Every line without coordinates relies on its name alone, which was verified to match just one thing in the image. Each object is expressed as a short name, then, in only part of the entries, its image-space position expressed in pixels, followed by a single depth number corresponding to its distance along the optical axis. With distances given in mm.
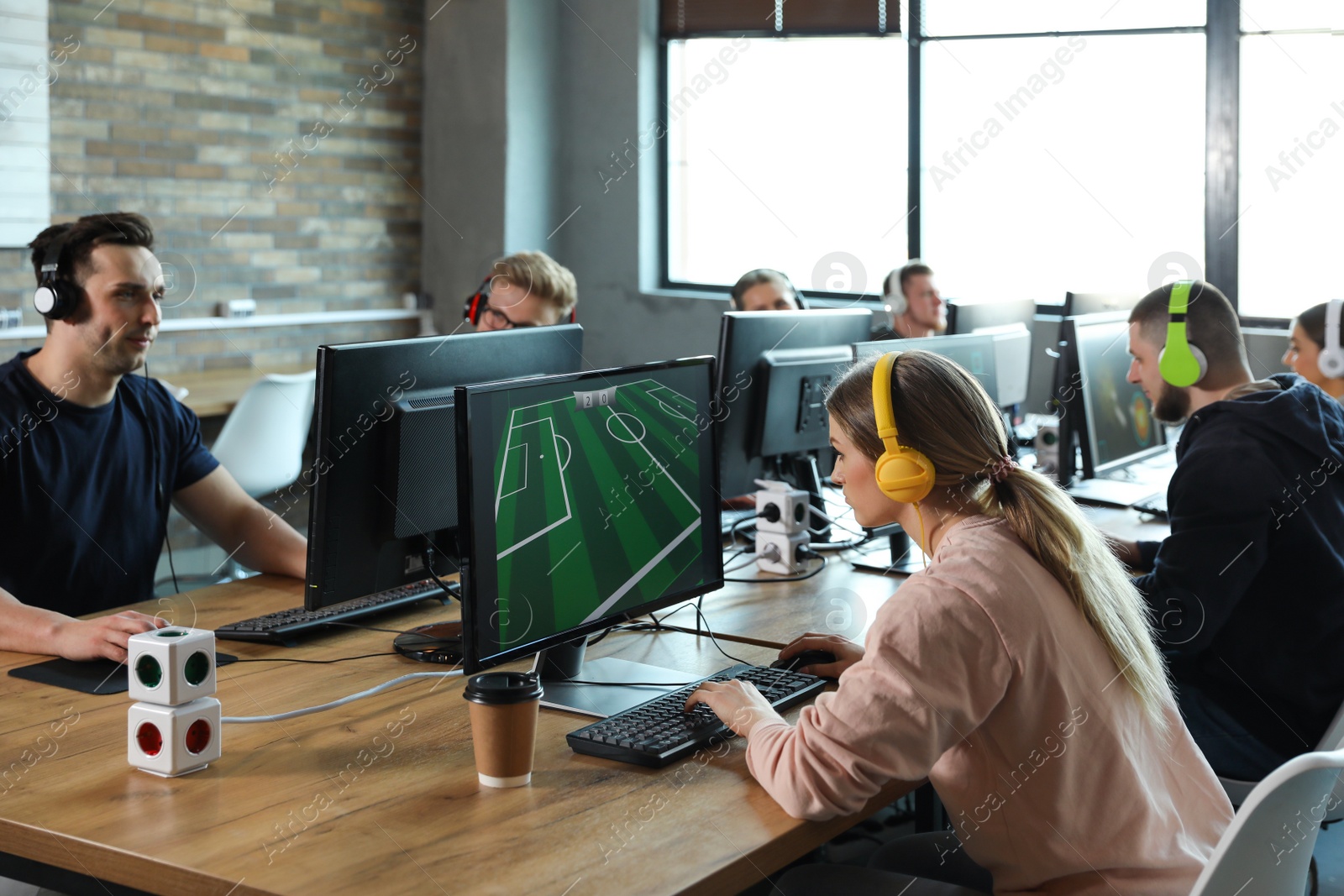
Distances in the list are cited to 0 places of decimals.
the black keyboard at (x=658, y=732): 1467
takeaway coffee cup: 1355
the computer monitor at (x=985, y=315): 3393
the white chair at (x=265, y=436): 3898
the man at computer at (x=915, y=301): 4012
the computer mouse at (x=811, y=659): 1797
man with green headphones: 2027
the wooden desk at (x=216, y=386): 4141
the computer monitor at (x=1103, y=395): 3010
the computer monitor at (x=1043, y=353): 4562
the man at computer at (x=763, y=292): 3867
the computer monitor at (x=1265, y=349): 4250
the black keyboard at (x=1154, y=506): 2998
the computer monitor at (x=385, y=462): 1729
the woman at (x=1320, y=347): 3223
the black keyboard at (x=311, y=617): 1945
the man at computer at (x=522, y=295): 3428
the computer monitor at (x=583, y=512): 1499
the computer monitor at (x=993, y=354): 2557
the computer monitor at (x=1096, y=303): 3803
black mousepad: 1711
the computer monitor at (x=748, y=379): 2484
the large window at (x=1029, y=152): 4355
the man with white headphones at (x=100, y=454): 2266
